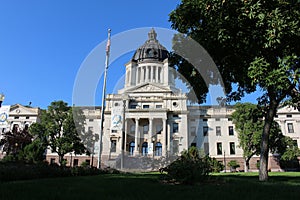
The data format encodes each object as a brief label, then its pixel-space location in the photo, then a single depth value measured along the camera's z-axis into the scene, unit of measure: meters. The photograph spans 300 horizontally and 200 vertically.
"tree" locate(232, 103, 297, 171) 38.41
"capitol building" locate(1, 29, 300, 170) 47.94
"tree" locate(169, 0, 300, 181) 9.69
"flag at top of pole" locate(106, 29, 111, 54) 23.71
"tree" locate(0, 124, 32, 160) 40.56
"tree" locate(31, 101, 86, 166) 35.97
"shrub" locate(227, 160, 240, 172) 45.14
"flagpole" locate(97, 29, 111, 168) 22.63
